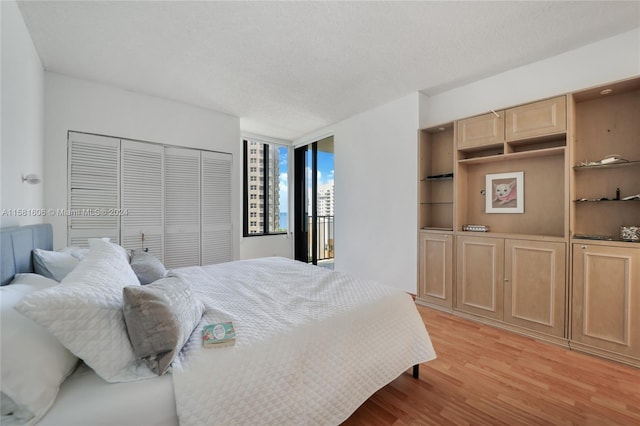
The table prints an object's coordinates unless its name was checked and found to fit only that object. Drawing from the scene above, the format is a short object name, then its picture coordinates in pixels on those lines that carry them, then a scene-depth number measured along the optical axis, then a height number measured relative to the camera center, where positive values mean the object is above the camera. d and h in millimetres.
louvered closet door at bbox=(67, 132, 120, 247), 3062 +280
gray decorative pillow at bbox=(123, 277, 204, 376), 1020 -458
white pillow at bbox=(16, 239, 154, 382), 874 -387
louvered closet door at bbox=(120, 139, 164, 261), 3363 +187
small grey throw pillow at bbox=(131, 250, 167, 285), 1789 -403
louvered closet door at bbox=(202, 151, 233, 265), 4027 +40
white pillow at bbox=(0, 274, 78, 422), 799 -495
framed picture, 2922 +199
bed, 888 -606
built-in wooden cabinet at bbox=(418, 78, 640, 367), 2186 -149
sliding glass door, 5508 +338
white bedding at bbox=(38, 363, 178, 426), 852 -653
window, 5227 +454
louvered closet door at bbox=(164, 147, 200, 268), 3703 +53
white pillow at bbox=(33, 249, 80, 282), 1585 -325
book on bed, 1163 -565
